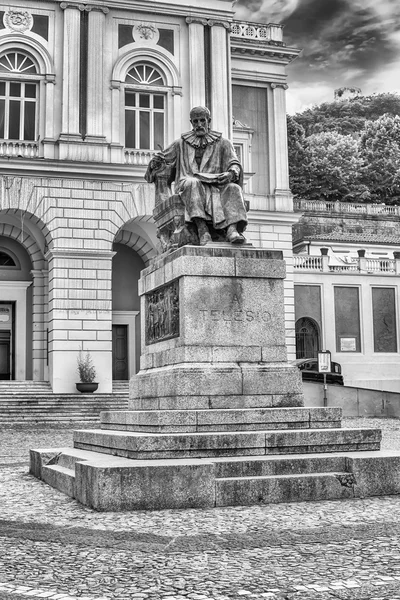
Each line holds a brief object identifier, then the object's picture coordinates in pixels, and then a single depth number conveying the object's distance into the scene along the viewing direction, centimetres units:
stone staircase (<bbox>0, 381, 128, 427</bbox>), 2231
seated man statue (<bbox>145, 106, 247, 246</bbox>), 956
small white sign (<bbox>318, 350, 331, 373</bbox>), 2234
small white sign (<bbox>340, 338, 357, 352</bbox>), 3512
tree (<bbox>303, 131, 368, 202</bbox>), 6119
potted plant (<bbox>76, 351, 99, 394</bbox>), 2509
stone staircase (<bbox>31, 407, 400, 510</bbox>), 694
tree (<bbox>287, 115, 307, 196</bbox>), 6035
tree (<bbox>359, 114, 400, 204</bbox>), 6266
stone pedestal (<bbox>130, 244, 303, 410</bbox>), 867
